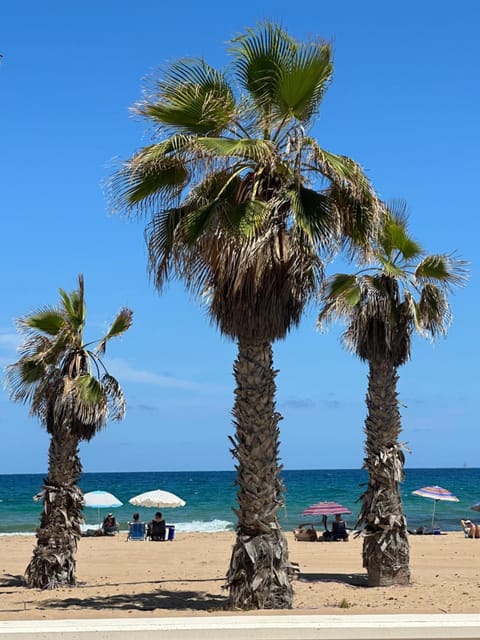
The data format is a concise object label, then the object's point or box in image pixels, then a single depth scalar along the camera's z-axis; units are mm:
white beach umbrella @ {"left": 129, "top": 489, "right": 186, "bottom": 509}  35562
